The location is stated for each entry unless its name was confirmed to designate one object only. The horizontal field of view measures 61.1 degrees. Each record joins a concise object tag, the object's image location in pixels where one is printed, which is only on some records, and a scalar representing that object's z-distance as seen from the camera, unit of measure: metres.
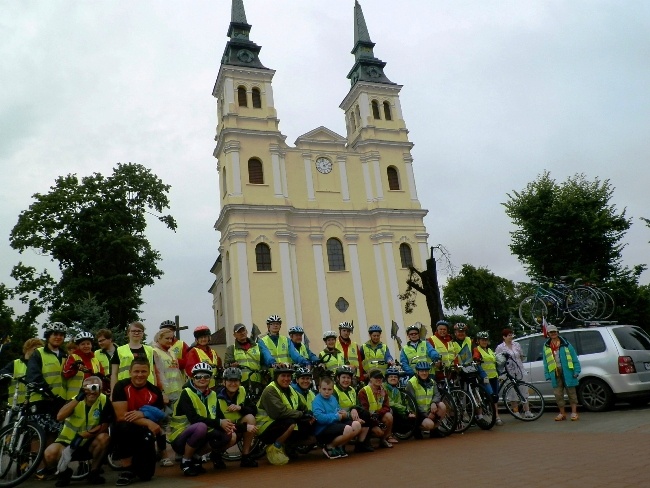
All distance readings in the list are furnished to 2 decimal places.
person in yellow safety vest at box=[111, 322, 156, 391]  6.80
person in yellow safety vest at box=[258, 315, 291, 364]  8.44
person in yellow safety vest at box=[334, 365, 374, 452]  7.55
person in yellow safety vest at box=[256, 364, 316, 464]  7.09
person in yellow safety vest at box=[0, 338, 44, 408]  7.23
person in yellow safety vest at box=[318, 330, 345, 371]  8.96
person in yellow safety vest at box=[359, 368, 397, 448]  7.95
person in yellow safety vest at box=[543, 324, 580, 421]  9.35
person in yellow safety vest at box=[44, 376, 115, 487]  6.28
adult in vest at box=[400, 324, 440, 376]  9.38
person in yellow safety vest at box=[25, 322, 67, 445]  6.93
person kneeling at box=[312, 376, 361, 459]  7.18
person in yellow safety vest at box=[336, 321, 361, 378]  9.31
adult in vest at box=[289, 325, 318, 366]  8.48
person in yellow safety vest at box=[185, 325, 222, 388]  7.77
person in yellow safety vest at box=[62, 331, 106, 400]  7.11
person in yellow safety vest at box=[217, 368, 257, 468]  7.02
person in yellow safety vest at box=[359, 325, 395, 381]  9.20
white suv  9.57
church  29.72
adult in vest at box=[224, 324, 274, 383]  8.36
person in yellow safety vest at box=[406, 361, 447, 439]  8.56
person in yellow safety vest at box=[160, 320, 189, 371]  7.67
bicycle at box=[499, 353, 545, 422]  9.56
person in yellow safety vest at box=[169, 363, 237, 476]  6.48
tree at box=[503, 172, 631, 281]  22.09
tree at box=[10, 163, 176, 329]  23.95
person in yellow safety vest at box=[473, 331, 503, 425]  9.88
